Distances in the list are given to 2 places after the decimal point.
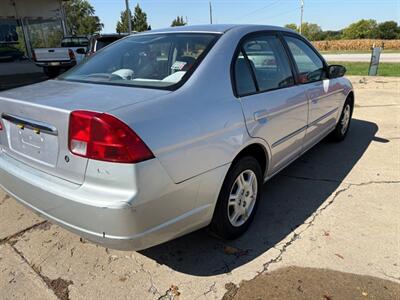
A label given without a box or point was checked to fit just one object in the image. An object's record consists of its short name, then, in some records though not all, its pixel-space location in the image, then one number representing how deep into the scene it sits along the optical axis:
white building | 23.14
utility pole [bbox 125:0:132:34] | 21.97
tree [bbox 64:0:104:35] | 60.97
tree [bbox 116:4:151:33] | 56.81
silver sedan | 1.88
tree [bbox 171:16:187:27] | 75.31
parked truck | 14.40
